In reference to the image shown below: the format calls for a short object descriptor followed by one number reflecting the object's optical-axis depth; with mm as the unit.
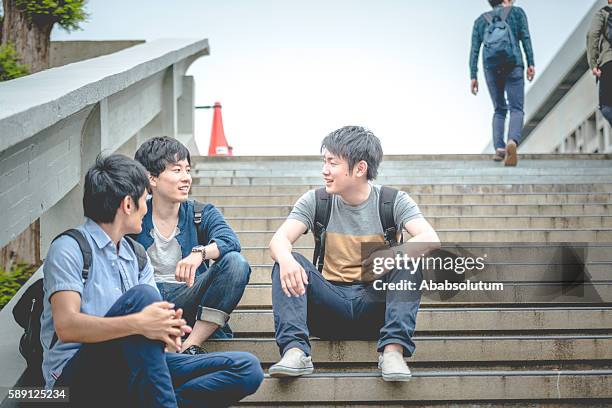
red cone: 12867
